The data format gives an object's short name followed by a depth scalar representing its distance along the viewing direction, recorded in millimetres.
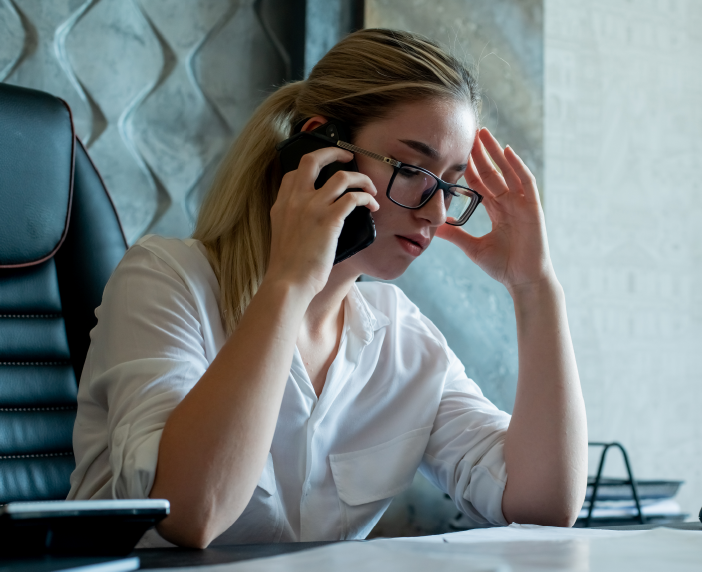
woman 705
